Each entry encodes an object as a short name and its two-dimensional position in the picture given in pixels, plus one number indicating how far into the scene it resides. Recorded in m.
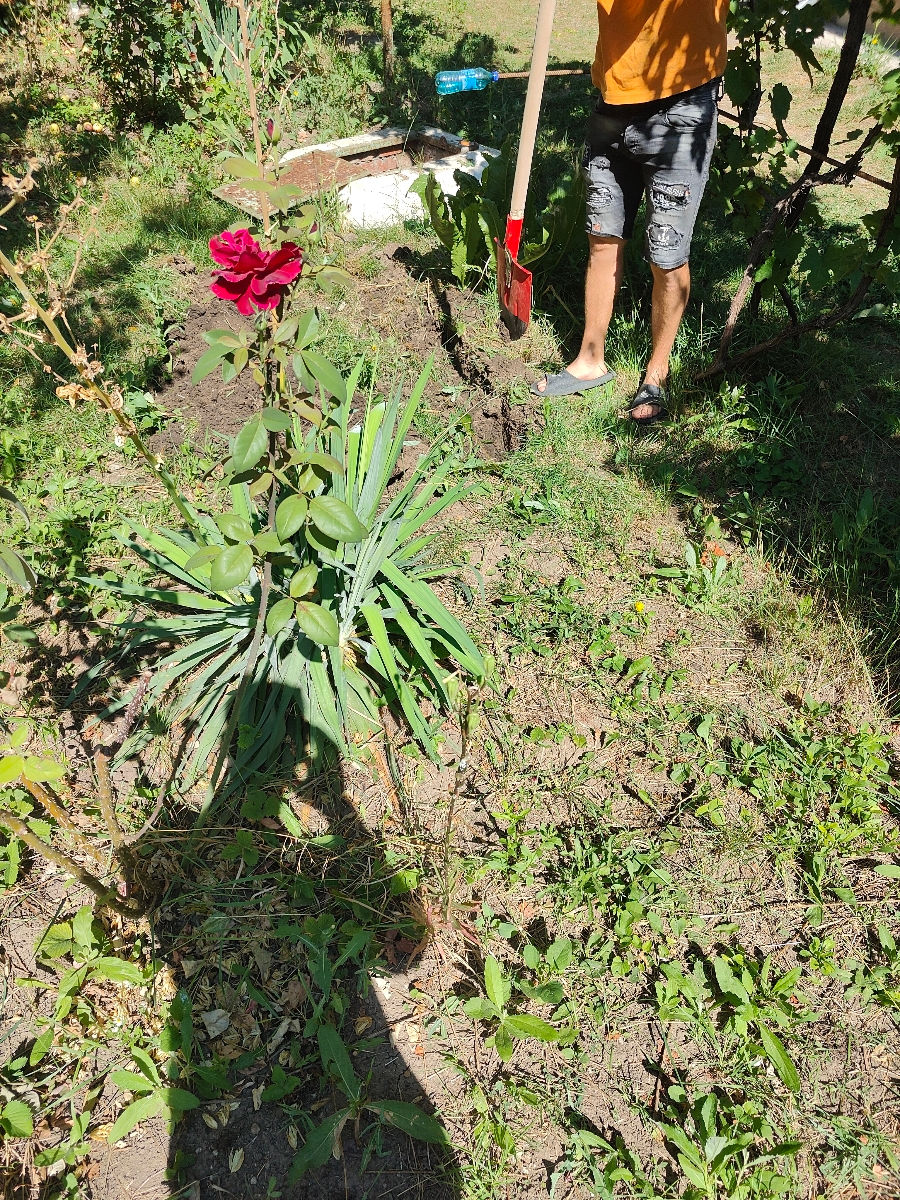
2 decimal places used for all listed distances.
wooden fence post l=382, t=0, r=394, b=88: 5.40
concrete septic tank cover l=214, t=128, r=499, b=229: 4.46
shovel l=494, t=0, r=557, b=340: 3.00
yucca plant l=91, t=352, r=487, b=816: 2.10
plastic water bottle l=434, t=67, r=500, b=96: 4.14
